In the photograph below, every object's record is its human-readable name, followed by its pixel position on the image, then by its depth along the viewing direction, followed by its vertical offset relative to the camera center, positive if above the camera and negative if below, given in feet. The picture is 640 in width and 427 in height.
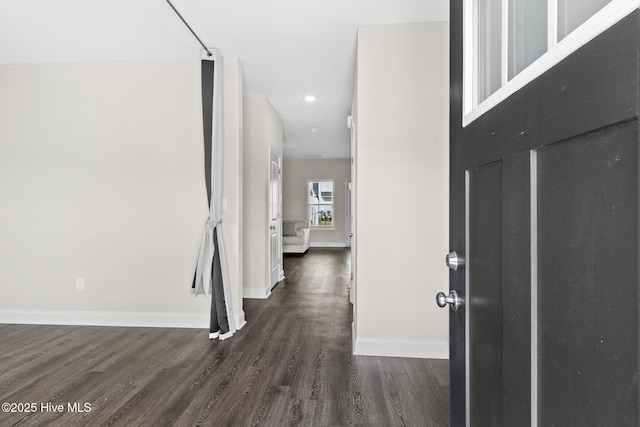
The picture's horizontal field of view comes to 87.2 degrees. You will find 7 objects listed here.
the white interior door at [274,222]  15.07 -0.63
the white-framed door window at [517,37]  1.44 +0.98
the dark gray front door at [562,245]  1.24 -0.19
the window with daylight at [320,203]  32.37 +0.51
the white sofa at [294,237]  25.79 -2.21
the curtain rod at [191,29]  7.72 +4.62
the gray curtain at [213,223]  9.56 -0.43
